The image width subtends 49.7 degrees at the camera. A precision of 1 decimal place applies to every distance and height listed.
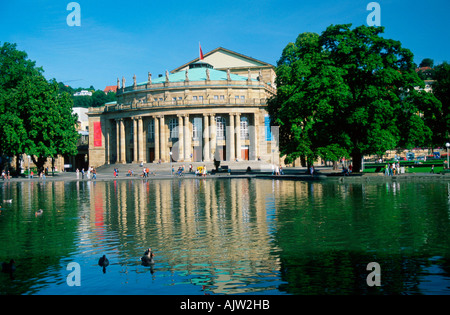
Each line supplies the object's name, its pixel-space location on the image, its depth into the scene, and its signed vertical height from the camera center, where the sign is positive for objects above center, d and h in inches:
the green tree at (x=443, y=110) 2528.8 +246.3
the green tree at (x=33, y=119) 2930.6 +282.7
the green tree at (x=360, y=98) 1924.2 +247.2
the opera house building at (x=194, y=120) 3831.2 +337.0
